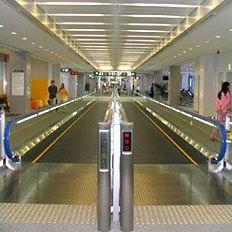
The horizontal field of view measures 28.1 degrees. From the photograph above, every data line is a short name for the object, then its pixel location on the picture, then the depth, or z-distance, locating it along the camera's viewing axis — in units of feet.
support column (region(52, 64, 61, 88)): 137.49
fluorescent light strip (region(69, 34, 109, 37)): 76.67
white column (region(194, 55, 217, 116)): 93.66
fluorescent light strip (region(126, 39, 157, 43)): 81.28
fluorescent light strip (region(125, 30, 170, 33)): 68.85
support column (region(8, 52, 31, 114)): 90.27
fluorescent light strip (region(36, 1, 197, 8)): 45.88
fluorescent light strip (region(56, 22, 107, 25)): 61.22
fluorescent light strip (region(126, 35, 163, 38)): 75.04
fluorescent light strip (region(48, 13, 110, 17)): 54.04
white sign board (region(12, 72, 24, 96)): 90.17
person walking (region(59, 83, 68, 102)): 90.58
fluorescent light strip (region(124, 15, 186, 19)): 53.75
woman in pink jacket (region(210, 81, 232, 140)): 43.32
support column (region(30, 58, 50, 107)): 131.13
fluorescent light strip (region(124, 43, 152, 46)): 89.29
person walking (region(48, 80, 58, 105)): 88.07
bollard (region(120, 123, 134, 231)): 16.93
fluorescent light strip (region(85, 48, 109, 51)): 103.76
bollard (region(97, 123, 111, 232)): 16.85
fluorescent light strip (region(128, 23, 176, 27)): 60.82
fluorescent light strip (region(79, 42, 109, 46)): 88.08
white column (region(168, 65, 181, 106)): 150.00
